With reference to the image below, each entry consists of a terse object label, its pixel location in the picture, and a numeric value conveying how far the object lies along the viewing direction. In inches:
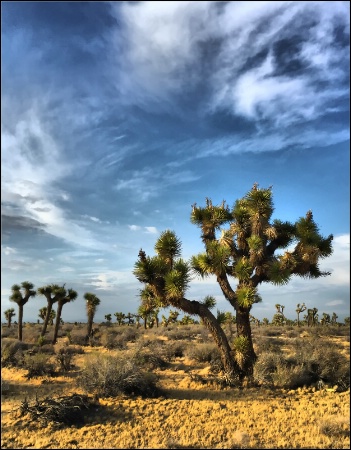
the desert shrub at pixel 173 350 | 767.9
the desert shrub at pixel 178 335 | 1160.9
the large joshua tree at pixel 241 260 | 521.3
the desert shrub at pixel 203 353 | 701.3
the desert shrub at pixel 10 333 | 1350.4
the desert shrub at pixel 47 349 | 868.0
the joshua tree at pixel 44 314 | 1784.3
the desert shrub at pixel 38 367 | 618.5
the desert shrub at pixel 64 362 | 651.8
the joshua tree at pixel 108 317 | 1958.9
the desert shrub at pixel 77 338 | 1106.7
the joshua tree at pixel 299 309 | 1725.9
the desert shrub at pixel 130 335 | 1122.7
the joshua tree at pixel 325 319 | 1785.9
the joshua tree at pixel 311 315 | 1715.1
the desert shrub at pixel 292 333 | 1179.9
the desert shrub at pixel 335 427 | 327.0
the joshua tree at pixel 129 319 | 1939.7
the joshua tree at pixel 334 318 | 1812.3
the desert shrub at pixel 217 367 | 571.1
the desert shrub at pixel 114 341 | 991.6
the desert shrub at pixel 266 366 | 496.4
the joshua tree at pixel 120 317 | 1930.4
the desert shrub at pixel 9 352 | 724.7
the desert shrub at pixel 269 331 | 1218.6
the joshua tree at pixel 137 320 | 1776.5
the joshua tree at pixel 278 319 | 1801.3
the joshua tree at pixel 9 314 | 1978.7
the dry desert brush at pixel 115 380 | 433.7
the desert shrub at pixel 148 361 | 615.0
